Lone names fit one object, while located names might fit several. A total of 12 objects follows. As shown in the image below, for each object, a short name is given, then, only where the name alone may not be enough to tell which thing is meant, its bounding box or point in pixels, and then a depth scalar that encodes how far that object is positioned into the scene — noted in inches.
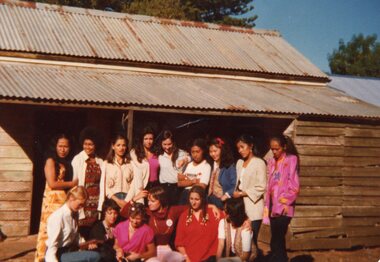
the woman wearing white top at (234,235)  221.5
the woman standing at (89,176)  240.8
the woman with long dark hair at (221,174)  248.2
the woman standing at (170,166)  274.2
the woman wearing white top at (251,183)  231.5
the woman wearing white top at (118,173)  246.4
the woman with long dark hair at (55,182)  228.8
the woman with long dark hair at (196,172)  261.1
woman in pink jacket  235.5
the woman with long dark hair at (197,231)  227.0
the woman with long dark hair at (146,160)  258.2
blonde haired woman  210.5
